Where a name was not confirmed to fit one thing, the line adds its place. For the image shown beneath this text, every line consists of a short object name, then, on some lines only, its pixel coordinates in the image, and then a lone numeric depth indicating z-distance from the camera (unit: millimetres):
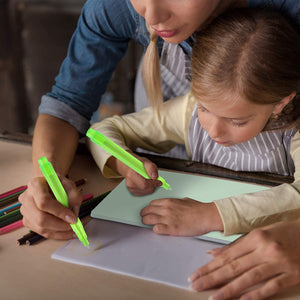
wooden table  506
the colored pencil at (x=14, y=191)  728
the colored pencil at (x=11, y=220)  650
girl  641
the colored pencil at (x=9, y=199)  711
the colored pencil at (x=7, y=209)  677
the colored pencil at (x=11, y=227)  637
